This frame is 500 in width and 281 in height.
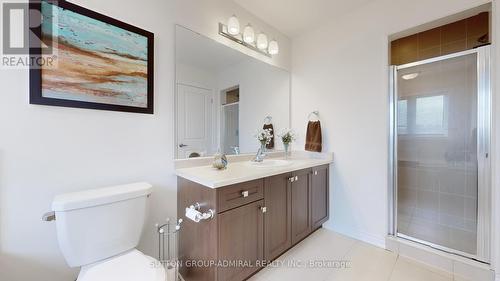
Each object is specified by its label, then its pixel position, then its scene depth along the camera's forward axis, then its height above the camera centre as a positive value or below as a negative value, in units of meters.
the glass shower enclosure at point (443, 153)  1.63 -0.13
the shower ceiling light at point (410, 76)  2.00 +0.65
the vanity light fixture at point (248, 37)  1.90 +1.08
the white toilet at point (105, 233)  1.00 -0.52
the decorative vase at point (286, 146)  2.48 -0.09
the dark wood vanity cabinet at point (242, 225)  1.28 -0.65
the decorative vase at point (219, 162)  1.64 -0.19
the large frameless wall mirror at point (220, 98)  1.67 +0.42
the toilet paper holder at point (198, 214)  1.25 -0.48
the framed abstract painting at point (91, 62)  1.10 +0.50
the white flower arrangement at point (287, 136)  2.47 +0.04
